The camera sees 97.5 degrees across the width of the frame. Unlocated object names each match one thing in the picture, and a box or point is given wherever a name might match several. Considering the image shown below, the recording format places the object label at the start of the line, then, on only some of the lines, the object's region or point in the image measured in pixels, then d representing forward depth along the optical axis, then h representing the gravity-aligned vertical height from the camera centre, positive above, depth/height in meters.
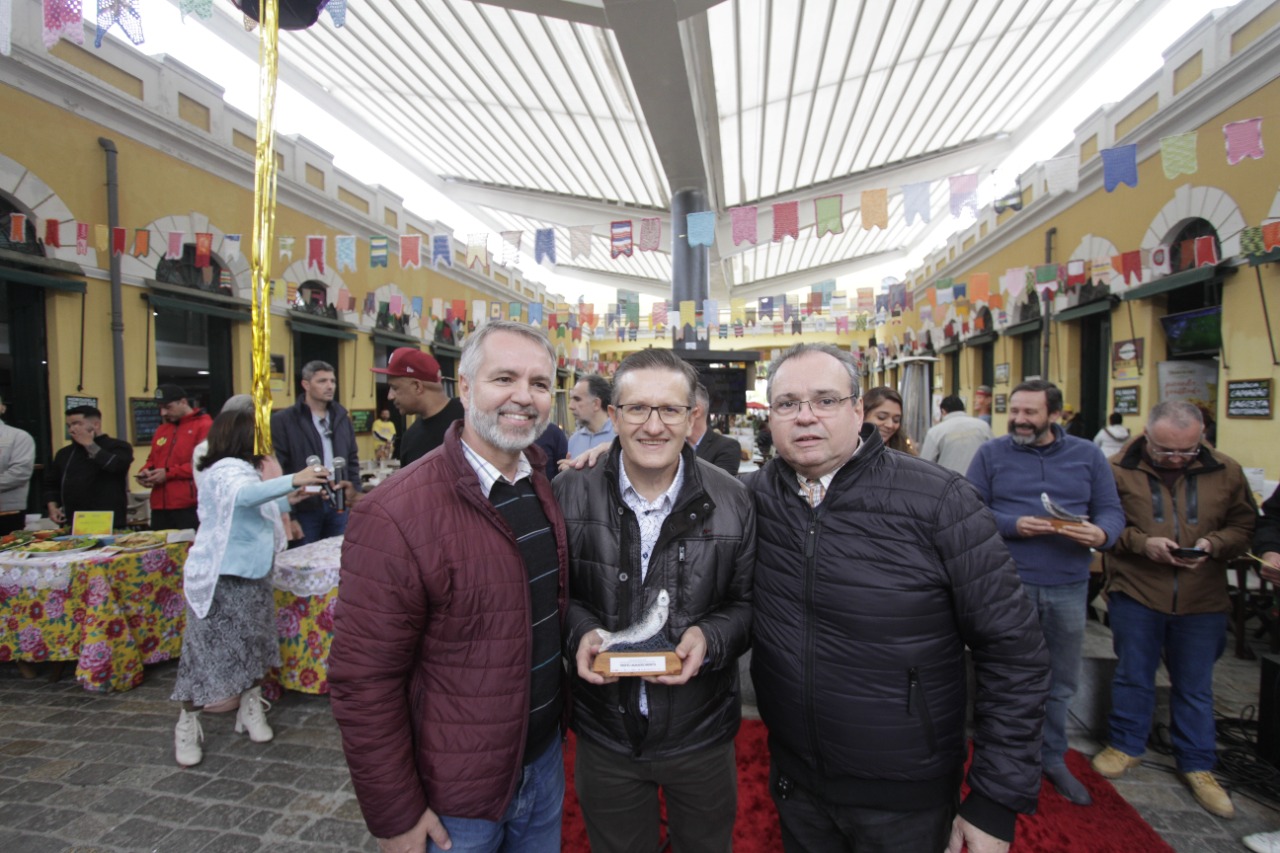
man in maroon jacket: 1.33 -0.51
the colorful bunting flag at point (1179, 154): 5.67 +2.72
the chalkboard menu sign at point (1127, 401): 7.98 +0.28
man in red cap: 3.62 +0.19
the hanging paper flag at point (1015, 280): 10.18 +2.60
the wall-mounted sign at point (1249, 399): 5.97 +0.22
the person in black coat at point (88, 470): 4.86 -0.37
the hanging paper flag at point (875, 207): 7.84 +3.02
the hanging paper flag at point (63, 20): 3.29 +2.44
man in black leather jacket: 1.61 -0.51
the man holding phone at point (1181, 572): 2.68 -0.75
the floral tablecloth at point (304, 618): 3.53 -1.22
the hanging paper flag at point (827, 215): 8.12 +3.03
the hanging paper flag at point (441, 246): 11.17 +3.59
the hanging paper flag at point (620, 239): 9.69 +3.29
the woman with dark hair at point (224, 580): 2.94 -0.82
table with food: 3.65 -1.20
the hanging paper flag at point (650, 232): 9.65 +3.32
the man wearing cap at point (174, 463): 4.88 -0.31
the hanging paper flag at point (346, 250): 9.78 +3.12
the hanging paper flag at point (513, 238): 10.05 +3.42
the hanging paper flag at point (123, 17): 3.27 +2.45
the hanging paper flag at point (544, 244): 10.14 +3.31
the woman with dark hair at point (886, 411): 3.69 +0.07
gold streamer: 1.84 +0.80
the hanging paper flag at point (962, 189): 7.58 +3.16
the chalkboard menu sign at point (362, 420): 11.38 +0.13
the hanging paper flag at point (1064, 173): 7.31 +3.27
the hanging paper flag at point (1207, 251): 6.50 +1.97
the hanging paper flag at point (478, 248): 10.09 +3.22
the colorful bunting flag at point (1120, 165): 6.02 +2.76
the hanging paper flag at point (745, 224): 8.35 +3.00
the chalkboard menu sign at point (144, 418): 7.04 +0.13
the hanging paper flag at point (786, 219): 8.45 +3.09
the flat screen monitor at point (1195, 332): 6.75 +1.11
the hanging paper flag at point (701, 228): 8.59 +3.05
